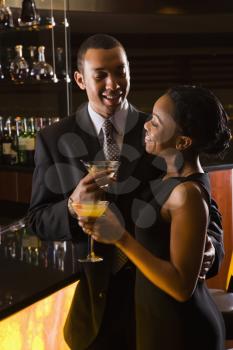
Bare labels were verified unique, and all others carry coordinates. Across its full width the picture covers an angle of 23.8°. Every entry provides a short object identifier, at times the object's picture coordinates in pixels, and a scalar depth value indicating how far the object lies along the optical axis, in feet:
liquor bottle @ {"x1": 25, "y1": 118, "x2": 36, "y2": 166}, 15.60
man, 6.63
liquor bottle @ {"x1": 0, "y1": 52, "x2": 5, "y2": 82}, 15.53
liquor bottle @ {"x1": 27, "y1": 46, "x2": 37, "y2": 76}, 15.34
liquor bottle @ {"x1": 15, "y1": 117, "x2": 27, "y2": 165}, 15.74
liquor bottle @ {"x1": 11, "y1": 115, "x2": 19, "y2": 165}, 15.96
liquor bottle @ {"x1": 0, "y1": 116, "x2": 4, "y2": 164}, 16.34
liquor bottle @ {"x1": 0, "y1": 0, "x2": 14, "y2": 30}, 14.71
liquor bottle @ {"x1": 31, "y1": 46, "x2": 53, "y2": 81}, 15.01
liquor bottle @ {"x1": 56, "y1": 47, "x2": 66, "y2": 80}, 14.84
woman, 5.22
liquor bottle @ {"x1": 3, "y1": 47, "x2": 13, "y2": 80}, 15.83
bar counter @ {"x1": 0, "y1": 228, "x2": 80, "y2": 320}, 5.94
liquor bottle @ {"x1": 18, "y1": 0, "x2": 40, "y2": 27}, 14.76
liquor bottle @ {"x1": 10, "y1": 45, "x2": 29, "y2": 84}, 15.31
